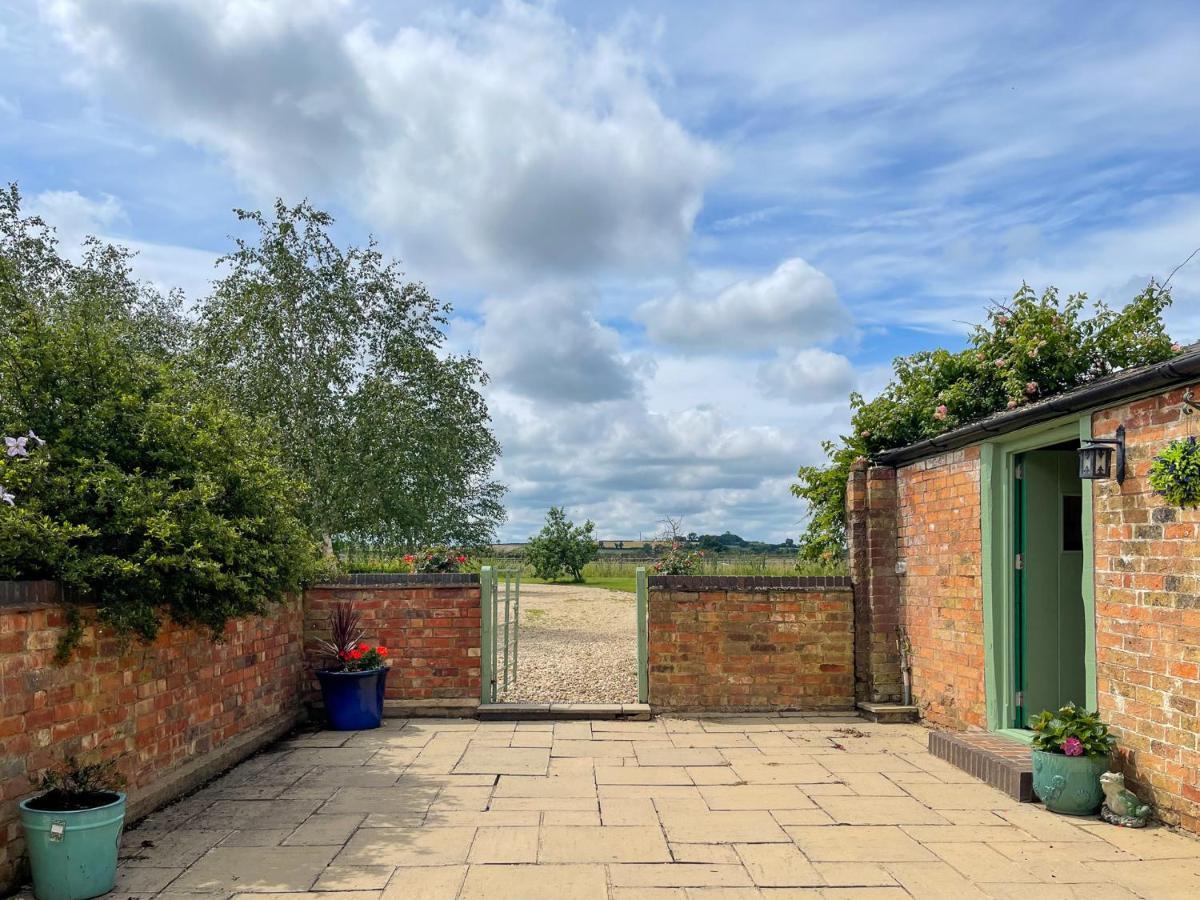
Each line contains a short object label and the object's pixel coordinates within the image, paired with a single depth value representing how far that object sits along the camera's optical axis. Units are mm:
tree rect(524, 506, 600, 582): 28672
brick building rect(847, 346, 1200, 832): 4328
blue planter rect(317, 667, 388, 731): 6922
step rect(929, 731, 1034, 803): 4984
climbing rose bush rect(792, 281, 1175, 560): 8312
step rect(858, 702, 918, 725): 7305
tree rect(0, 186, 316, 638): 4004
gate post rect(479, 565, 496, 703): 7496
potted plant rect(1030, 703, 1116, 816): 4598
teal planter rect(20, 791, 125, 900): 3363
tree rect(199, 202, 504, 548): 12766
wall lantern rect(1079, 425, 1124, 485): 4754
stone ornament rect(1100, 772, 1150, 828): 4395
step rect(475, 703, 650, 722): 7406
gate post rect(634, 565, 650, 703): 7555
